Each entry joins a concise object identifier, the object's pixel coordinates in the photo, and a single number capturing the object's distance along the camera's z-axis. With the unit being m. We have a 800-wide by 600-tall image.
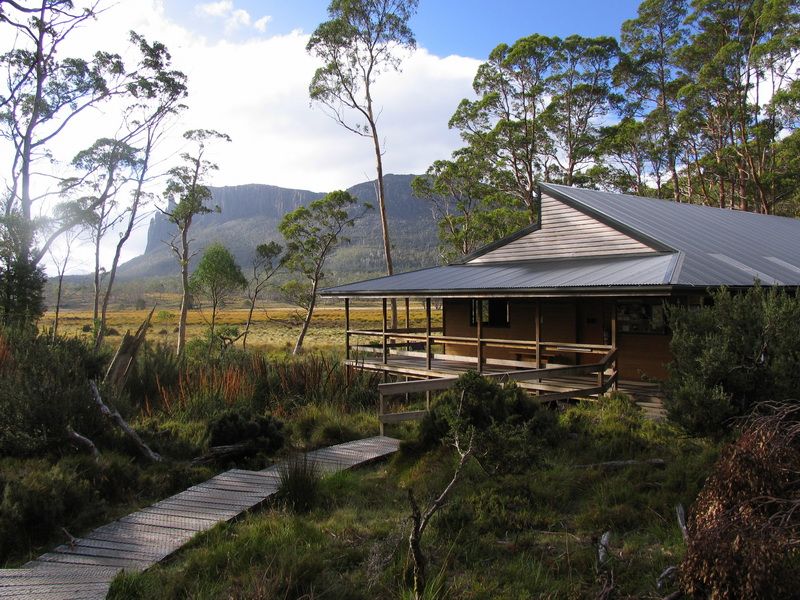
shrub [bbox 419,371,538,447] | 7.45
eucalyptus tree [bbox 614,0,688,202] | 34.88
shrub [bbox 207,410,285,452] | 8.59
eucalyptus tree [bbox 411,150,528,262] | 31.31
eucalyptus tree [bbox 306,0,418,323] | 27.09
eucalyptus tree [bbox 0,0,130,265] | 24.73
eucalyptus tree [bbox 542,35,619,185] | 32.38
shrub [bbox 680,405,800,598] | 3.32
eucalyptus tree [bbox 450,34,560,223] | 32.03
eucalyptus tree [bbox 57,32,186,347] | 29.84
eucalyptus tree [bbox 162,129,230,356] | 31.25
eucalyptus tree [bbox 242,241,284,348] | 34.47
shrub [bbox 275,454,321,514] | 6.39
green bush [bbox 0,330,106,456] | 7.12
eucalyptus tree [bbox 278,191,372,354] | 31.55
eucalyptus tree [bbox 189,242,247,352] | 34.75
